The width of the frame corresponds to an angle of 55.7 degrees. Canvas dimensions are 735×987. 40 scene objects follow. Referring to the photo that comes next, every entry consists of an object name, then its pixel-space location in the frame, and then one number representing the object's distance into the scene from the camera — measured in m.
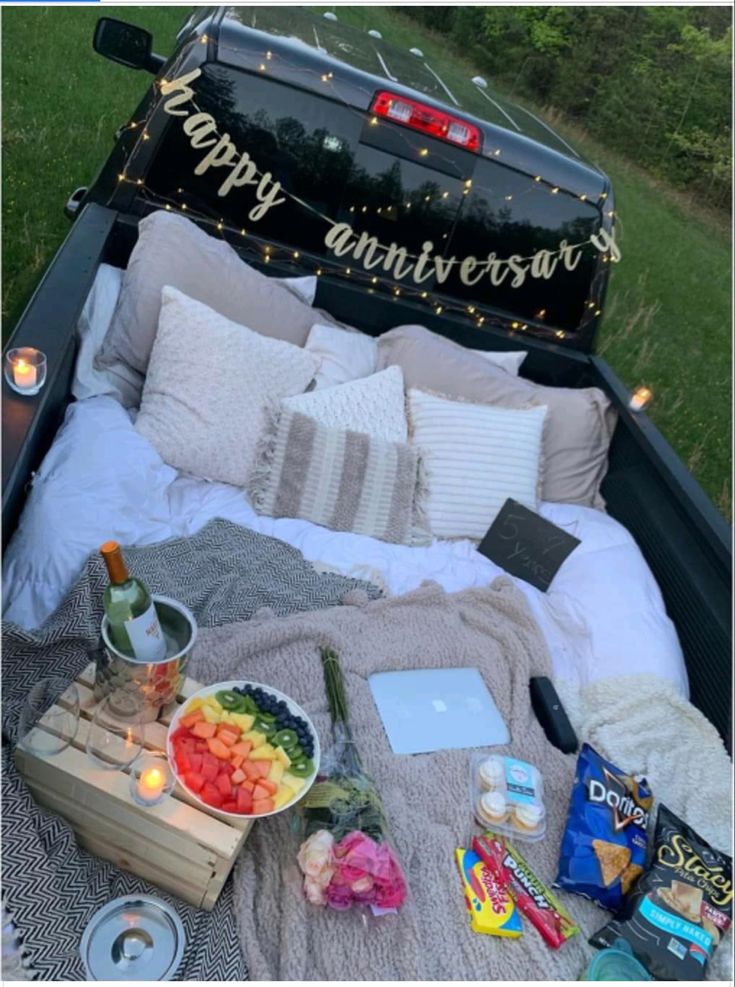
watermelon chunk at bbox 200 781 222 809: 1.04
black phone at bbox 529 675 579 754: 1.52
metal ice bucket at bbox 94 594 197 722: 1.08
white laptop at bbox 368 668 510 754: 1.44
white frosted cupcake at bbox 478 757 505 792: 1.34
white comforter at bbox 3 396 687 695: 1.46
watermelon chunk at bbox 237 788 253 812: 1.04
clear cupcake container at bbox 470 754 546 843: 1.30
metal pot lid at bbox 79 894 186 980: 0.98
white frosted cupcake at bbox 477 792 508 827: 1.29
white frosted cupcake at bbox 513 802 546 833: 1.30
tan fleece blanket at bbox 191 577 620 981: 1.07
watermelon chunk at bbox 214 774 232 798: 1.05
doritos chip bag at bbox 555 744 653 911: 1.24
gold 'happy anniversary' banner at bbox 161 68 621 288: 2.10
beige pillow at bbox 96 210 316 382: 1.98
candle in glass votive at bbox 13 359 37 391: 1.30
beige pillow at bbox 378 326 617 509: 2.28
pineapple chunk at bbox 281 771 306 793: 1.10
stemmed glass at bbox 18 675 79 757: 1.06
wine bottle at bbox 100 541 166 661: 1.09
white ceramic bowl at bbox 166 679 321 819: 1.04
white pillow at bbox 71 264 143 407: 1.87
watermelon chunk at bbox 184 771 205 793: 1.05
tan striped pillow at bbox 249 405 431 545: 1.94
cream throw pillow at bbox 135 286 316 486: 1.88
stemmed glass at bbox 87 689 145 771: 1.06
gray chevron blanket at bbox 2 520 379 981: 0.99
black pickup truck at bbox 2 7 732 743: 2.03
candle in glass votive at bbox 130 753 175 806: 1.02
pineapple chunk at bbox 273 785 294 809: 1.07
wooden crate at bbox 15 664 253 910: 1.02
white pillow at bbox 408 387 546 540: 2.10
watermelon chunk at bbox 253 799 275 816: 1.05
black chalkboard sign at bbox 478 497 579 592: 2.01
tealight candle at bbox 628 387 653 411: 2.26
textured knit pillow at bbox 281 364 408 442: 2.04
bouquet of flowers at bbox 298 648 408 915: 1.07
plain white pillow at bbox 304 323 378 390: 2.19
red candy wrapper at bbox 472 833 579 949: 1.17
